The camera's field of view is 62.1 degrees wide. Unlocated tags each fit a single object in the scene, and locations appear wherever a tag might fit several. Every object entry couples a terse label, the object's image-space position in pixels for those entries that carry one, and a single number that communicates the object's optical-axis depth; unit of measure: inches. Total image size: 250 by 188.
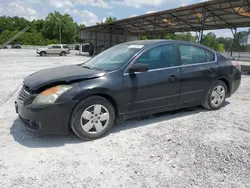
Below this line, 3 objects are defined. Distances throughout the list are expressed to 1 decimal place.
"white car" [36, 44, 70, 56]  1070.4
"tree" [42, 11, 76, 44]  2832.2
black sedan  117.4
